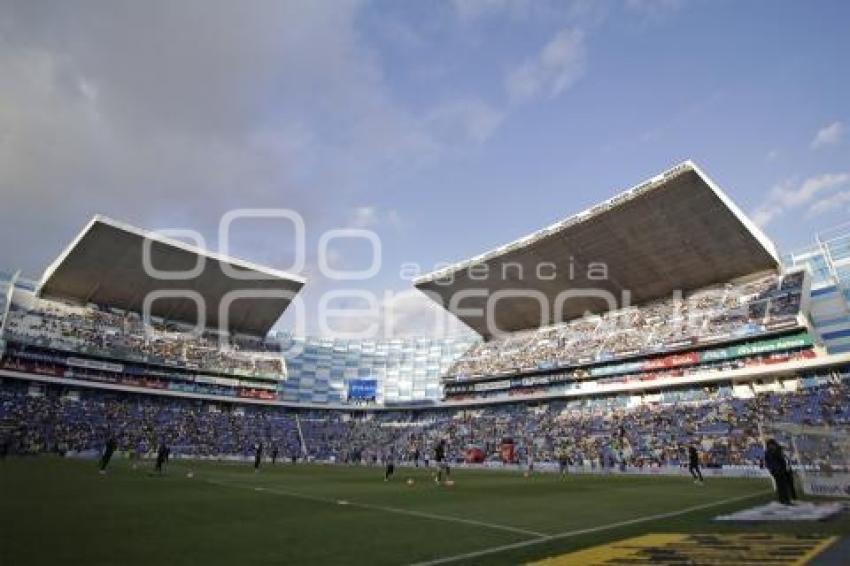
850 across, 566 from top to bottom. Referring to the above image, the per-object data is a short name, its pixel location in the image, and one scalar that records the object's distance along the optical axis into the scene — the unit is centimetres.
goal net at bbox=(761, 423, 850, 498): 1705
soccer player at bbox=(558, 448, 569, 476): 4375
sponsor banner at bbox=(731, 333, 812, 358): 4766
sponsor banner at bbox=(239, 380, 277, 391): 8144
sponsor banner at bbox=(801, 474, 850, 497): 1682
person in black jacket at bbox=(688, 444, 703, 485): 2669
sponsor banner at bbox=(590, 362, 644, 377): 5993
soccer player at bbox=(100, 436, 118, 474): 2709
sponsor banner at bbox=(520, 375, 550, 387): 6938
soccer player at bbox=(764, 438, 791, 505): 1432
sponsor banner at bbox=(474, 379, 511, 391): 7410
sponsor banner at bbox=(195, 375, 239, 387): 7556
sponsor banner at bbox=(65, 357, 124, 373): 6356
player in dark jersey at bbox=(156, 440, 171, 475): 2877
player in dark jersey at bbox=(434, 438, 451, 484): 2570
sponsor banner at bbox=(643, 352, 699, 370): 5506
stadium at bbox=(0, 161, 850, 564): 1084
